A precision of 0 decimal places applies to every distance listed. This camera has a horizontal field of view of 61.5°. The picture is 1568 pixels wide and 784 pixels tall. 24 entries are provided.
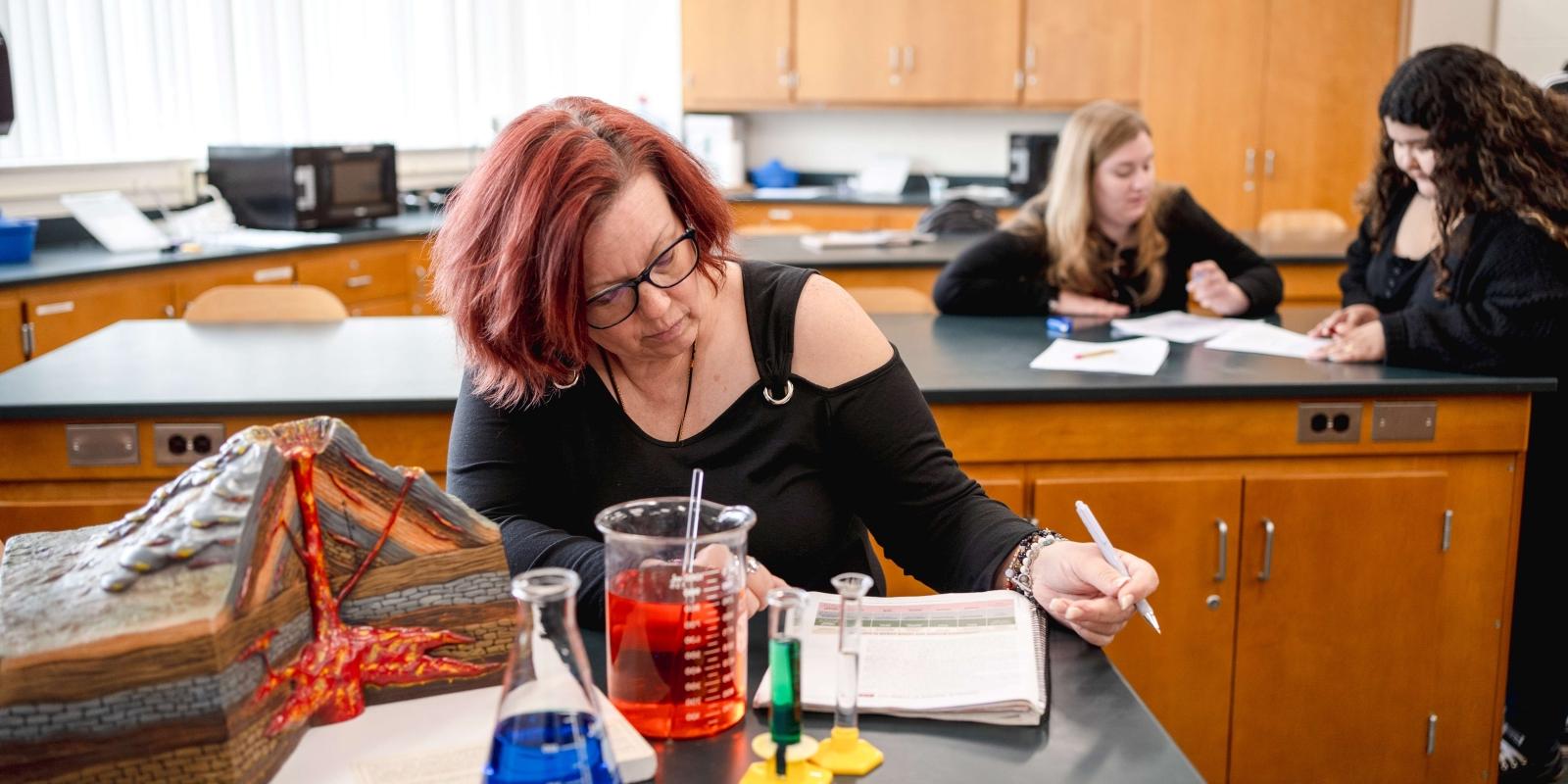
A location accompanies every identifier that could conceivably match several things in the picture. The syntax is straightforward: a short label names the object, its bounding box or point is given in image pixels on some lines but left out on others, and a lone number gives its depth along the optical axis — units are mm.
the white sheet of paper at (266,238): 4367
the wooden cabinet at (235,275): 4016
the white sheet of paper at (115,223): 4176
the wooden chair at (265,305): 3074
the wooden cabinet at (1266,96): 5797
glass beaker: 989
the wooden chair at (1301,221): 5070
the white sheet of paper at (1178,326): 2809
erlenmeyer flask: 825
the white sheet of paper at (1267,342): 2646
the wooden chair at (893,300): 3295
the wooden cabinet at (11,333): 3435
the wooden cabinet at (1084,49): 6109
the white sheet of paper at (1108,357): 2480
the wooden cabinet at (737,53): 6402
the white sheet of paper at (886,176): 6613
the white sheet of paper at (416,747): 968
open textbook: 1061
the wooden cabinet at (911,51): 6242
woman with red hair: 1322
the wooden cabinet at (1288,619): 2412
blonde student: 3049
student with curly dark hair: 2398
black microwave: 4574
